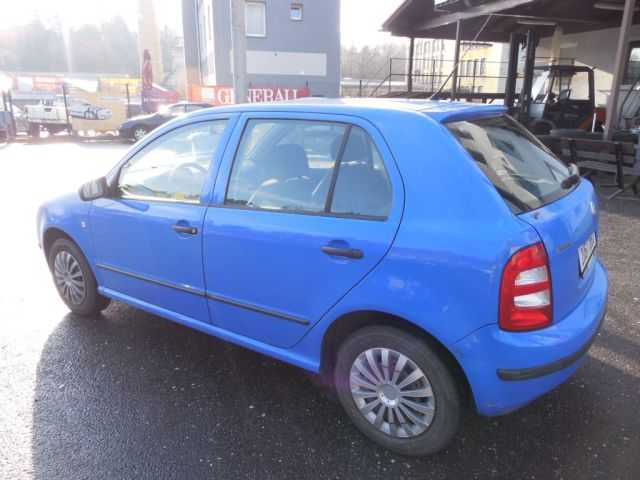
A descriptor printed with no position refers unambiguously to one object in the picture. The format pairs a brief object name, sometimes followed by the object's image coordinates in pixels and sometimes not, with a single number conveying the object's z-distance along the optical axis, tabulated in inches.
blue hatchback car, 84.4
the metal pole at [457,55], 444.5
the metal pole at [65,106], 785.5
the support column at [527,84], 521.2
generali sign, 916.0
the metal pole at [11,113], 742.5
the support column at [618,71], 333.4
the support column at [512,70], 527.7
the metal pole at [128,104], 849.2
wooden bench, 317.7
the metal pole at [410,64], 598.5
